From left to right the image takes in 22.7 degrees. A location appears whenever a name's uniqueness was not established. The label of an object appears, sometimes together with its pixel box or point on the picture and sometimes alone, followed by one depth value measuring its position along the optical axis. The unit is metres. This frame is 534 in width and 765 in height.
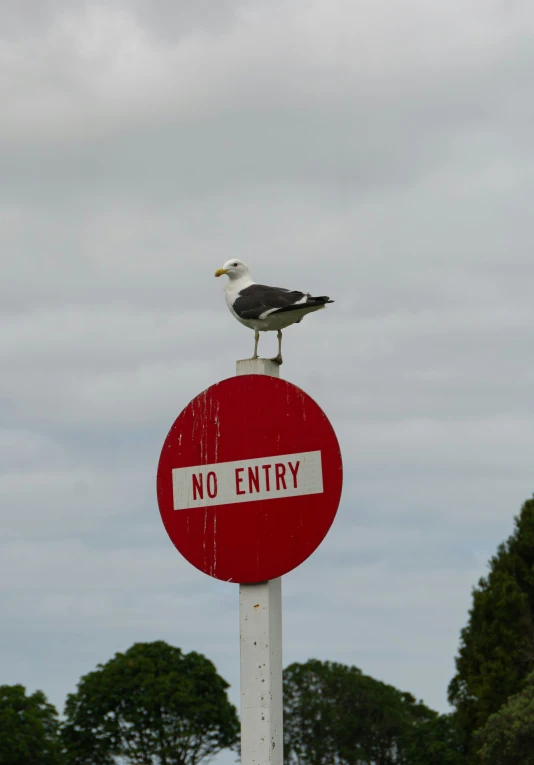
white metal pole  6.35
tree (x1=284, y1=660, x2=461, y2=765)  43.16
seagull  7.15
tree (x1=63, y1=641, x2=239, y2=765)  39.72
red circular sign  6.49
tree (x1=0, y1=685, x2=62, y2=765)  36.28
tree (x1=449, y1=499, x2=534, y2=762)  38.84
